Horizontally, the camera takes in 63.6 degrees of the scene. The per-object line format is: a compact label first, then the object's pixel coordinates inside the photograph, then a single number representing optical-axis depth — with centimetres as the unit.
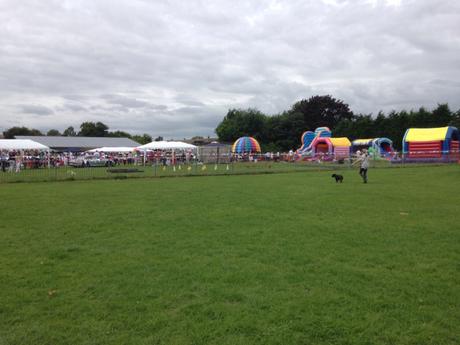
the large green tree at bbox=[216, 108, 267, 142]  6794
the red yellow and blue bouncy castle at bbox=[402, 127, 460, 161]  3321
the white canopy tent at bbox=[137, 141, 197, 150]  3857
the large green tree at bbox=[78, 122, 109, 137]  9675
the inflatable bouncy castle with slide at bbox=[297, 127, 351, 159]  4234
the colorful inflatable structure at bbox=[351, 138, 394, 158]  4455
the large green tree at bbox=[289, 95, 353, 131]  7338
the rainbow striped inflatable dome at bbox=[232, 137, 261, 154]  4988
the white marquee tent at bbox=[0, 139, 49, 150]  3326
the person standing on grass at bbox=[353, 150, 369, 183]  1669
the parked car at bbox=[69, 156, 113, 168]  3516
